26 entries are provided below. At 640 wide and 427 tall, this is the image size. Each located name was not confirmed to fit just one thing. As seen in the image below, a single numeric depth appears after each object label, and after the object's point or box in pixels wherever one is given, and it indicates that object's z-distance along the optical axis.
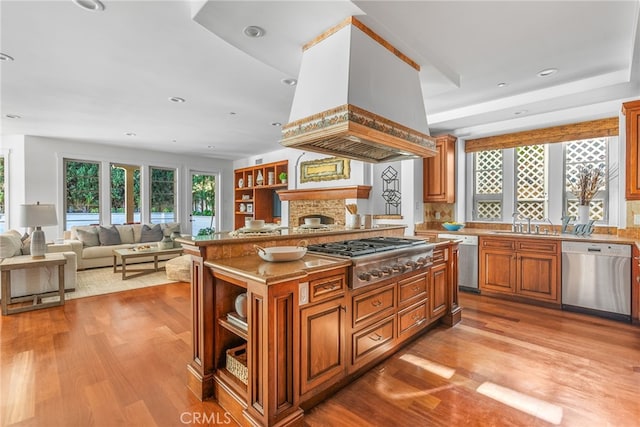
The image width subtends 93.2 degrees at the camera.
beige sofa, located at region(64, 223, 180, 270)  5.47
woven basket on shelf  1.73
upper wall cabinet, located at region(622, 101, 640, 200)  3.00
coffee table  4.87
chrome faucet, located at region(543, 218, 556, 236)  4.09
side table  3.38
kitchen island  1.53
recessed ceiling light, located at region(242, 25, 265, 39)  2.21
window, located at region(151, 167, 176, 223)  7.70
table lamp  3.62
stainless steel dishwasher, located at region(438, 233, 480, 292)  4.19
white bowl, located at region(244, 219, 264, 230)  2.42
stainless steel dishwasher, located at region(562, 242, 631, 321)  3.19
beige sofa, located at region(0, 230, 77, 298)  3.69
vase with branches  3.73
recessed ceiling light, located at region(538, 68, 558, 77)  2.97
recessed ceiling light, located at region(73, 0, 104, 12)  2.02
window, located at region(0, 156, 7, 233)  6.05
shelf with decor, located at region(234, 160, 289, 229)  7.46
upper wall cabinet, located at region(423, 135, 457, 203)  4.58
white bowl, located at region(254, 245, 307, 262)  1.83
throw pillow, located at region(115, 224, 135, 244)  6.22
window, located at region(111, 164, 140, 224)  7.11
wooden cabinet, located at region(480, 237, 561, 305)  3.59
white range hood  2.11
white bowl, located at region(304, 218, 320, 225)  3.07
